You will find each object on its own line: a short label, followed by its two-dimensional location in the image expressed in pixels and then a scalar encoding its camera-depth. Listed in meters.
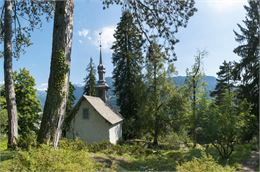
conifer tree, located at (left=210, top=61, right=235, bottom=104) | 31.95
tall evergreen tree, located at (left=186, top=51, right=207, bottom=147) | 21.03
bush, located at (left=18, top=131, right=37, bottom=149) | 6.60
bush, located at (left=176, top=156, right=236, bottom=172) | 3.81
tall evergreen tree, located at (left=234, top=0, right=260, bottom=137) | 18.85
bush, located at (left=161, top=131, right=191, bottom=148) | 21.35
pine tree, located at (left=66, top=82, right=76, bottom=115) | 29.18
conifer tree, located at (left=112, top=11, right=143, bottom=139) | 24.49
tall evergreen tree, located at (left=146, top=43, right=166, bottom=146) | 22.09
